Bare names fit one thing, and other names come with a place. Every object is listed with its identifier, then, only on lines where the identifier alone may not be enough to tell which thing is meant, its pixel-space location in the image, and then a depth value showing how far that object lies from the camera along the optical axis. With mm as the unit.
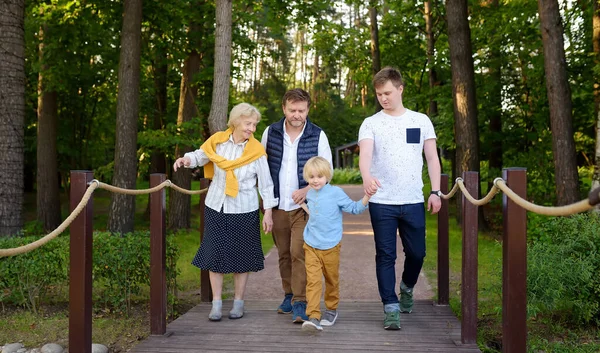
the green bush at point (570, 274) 4984
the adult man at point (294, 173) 4988
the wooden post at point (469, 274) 4348
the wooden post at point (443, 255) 5758
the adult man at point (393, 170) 4727
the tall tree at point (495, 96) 15438
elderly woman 5020
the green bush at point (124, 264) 5949
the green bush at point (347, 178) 44966
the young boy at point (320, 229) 4656
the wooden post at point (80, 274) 3740
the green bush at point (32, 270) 6102
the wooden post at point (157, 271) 4730
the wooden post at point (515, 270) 3484
